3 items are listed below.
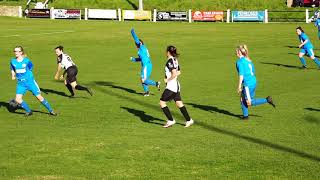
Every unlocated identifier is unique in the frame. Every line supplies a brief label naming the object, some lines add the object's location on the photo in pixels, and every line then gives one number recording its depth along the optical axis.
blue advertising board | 68.62
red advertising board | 70.38
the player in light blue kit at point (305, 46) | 29.22
